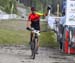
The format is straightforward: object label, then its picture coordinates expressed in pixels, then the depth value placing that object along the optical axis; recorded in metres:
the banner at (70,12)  15.48
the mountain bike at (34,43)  13.91
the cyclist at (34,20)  14.18
